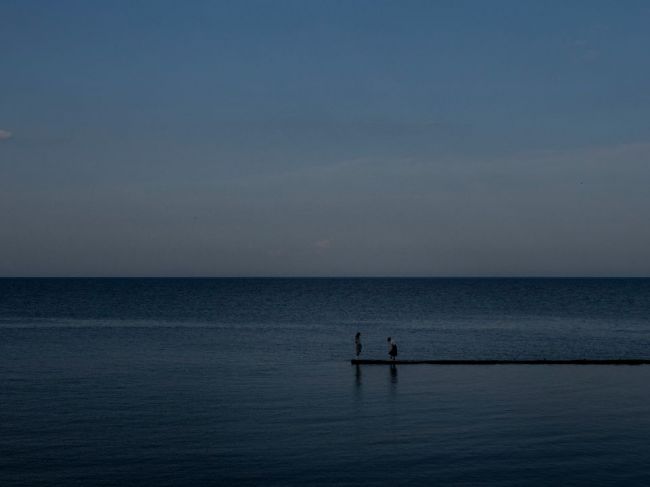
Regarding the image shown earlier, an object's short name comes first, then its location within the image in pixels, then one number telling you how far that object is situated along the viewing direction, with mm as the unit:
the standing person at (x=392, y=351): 49319
